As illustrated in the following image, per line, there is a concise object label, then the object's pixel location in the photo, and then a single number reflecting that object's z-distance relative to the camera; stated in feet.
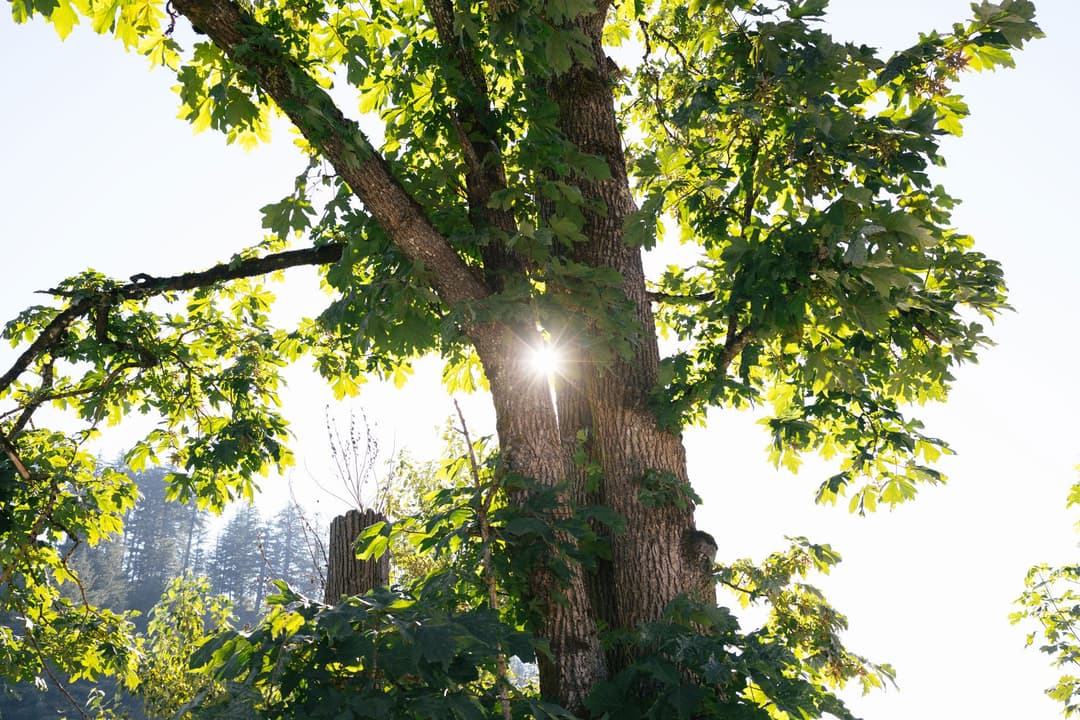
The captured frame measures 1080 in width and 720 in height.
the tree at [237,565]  207.41
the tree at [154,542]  198.08
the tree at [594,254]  11.68
